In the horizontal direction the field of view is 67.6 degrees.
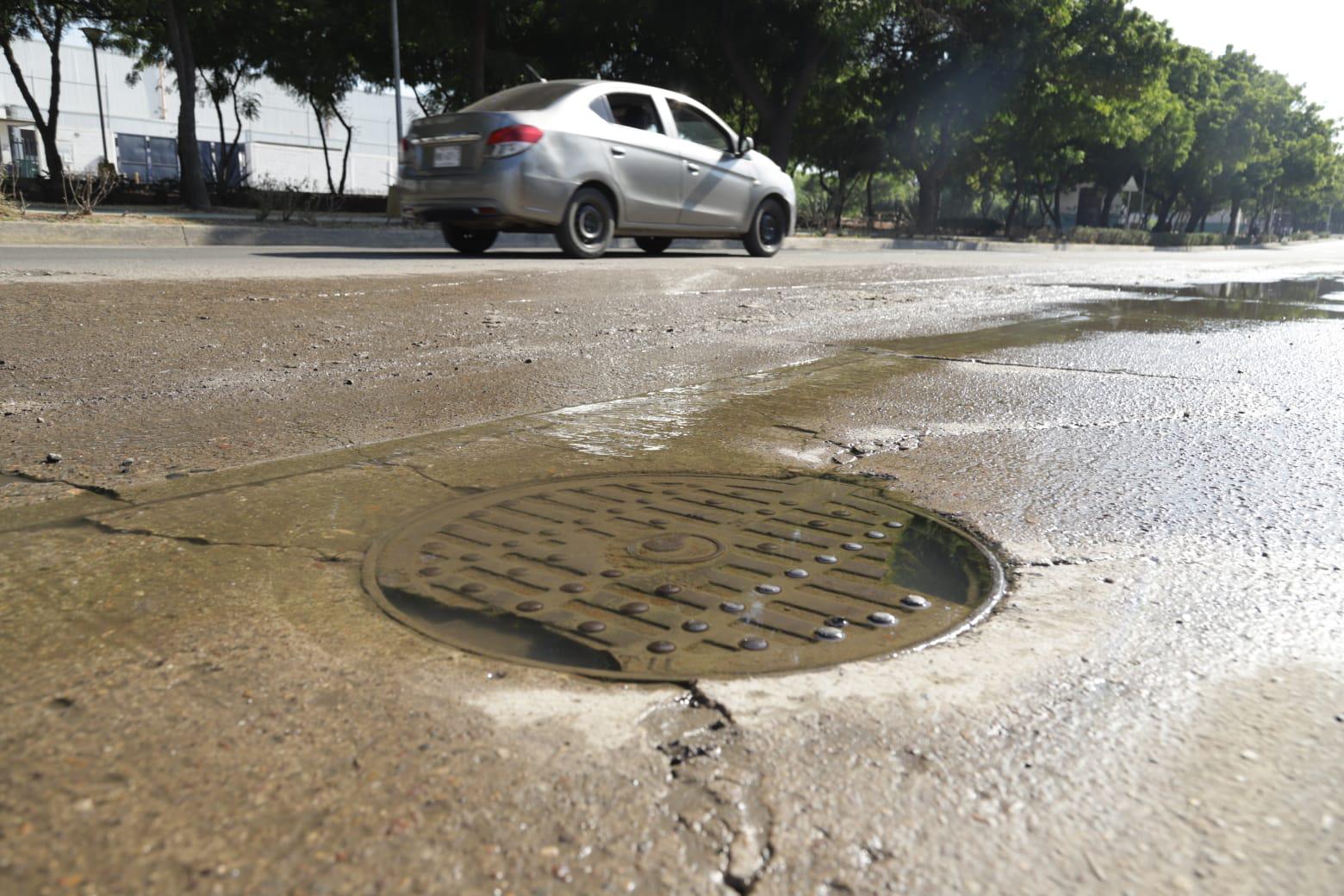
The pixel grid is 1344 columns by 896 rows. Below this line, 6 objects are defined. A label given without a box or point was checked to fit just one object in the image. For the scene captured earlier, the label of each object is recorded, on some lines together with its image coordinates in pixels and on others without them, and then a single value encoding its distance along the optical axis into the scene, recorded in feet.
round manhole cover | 5.81
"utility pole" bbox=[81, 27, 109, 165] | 84.61
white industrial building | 147.84
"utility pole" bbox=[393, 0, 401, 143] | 71.51
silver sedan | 28.09
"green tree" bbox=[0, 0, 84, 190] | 73.05
